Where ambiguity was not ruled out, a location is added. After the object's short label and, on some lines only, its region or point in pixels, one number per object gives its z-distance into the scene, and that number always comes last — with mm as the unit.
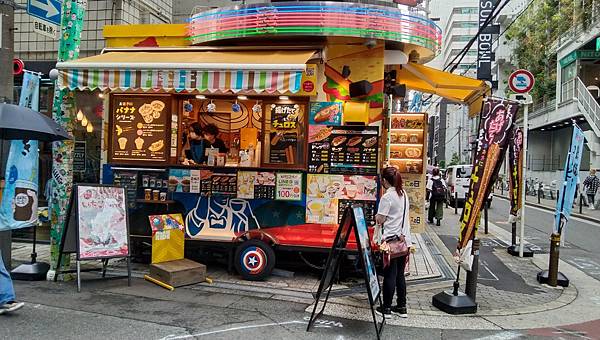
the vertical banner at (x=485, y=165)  6148
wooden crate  6887
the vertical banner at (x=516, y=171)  9797
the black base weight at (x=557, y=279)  7961
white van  21747
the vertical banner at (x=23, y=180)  6848
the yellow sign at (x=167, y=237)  7191
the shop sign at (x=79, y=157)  9852
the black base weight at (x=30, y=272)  7008
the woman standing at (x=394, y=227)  5789
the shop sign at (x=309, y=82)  7645
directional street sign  7453
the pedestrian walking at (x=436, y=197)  14897
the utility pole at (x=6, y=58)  7102
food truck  7219
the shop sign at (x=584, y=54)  26384
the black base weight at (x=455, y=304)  6109
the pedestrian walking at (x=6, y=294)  5280
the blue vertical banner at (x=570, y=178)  8320
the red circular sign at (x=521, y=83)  9406
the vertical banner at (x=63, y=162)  7113
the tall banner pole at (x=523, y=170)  9633
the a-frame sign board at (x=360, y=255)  5097
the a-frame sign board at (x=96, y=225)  6598
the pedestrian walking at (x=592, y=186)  21748
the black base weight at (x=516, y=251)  10203
